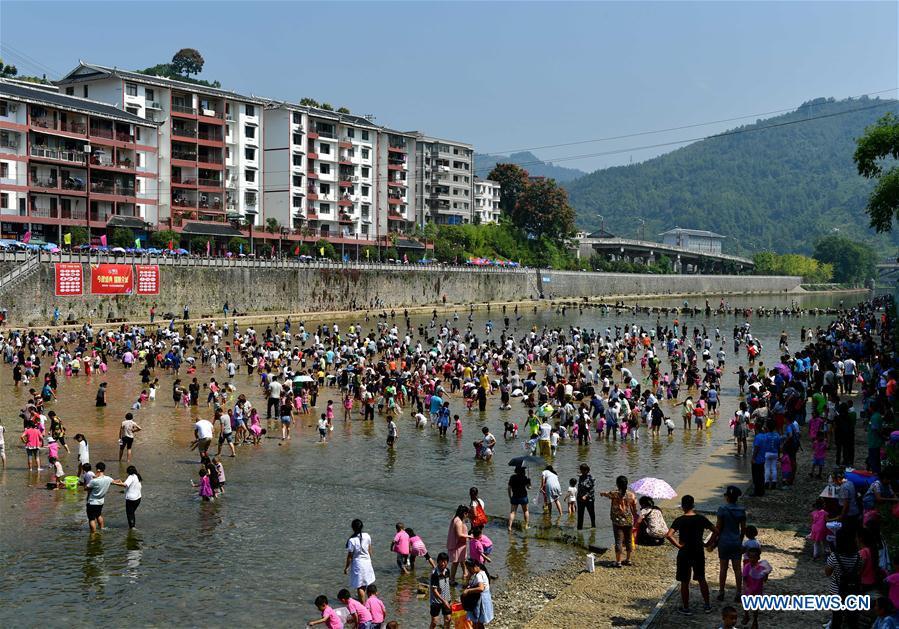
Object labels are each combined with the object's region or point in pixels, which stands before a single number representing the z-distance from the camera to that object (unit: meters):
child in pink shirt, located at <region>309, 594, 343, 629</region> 10.41
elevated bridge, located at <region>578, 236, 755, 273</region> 163.62
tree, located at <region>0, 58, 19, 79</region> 92.24
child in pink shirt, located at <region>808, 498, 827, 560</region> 13.13
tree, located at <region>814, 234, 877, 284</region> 187.62
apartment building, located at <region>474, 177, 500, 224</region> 136.12
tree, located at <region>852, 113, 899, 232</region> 33.75
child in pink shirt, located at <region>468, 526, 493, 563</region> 13.08
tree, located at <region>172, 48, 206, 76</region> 128.38
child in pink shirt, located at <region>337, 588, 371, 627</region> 10.68
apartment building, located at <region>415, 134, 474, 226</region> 124.31
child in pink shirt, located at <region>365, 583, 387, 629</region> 10.92
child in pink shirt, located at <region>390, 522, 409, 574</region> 14.37
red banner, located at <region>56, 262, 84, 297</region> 52.06
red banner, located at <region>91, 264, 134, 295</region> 54.72
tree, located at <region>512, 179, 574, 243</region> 124.31
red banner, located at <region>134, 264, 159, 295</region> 58.12
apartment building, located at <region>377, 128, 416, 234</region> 102.06
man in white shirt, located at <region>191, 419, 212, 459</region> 21.41
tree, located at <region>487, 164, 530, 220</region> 136.88
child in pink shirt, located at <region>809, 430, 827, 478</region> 18.72
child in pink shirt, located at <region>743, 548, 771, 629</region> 10.70
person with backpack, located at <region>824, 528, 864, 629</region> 10.29
